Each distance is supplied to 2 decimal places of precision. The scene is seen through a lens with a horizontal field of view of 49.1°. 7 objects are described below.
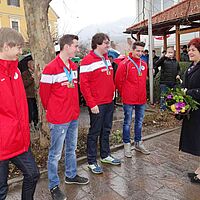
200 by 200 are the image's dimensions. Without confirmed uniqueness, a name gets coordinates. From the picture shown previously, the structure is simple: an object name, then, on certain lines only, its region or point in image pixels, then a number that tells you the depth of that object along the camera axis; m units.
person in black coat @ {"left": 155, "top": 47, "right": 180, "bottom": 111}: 6.38
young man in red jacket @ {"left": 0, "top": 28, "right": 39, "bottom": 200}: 1.94
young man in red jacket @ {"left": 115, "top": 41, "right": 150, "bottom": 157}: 3.64
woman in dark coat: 2.83
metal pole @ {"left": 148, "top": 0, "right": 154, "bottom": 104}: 6.94
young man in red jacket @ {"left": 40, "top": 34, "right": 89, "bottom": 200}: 2.58
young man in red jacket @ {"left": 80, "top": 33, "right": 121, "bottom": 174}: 3.05
